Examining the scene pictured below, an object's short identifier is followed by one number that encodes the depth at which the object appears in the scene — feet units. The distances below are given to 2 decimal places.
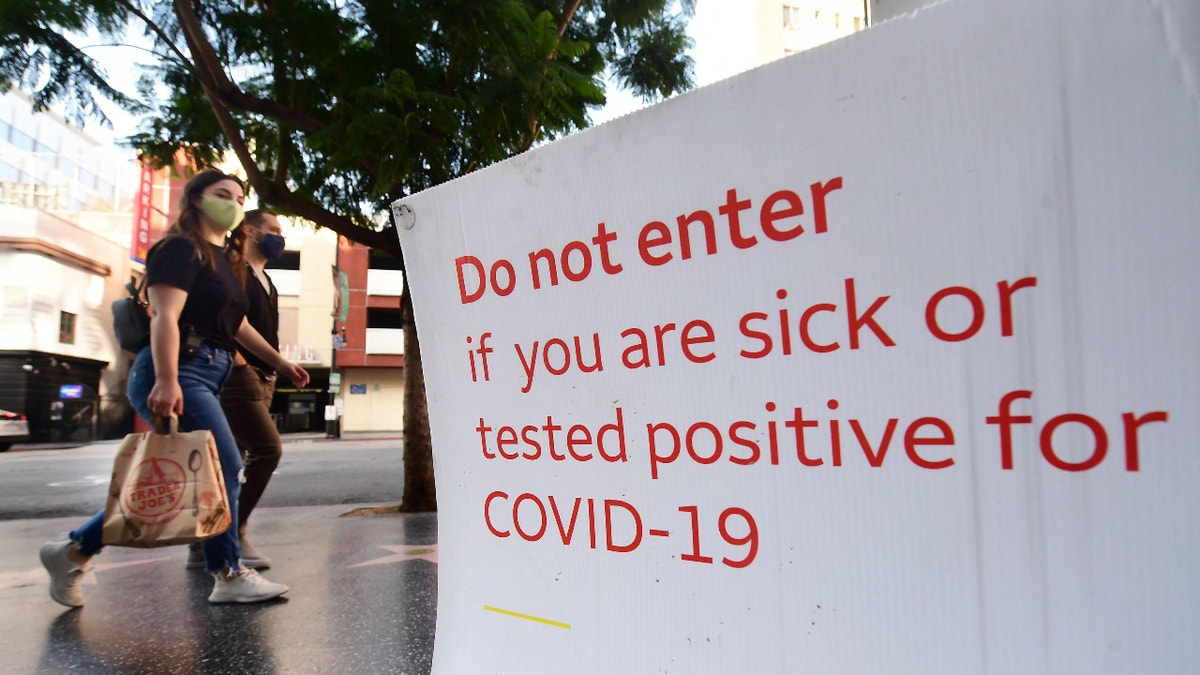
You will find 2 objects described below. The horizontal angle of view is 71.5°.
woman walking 10.21
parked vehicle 70.03
